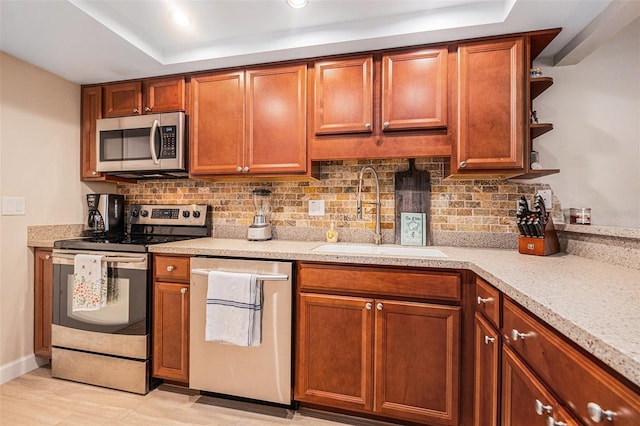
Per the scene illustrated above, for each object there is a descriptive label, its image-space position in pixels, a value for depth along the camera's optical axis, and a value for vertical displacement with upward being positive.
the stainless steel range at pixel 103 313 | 1.99 -0.66
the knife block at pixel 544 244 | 1.68 -0.16
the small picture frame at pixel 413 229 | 2.17 -0.11
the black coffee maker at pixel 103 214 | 2.52 -0.02
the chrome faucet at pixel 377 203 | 2.16 +0.07
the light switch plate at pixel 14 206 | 2.10 +0.04
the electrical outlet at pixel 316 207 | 2.38 +0.04
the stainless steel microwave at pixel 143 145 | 2.29 +0.50
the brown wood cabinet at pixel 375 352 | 1.59 -0.74
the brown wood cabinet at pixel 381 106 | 1.91 +0.68
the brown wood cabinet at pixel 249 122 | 2.12 +0.64
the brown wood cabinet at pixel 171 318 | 1.95 -0.67
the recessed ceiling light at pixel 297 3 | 1.66 +1.12
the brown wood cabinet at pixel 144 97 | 2.35 +0.90
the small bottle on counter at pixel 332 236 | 2.28 -0.17
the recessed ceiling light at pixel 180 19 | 1.78 +1.13
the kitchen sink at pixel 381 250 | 1.83 -0.23
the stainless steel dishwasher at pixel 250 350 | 1.77 -0.80
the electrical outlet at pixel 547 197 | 1.98 +0.11
